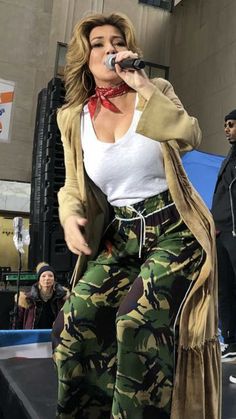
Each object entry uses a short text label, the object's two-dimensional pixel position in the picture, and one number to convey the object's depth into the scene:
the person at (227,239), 2.21
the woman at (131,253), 0.96
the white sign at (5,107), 8.84
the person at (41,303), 3.77
